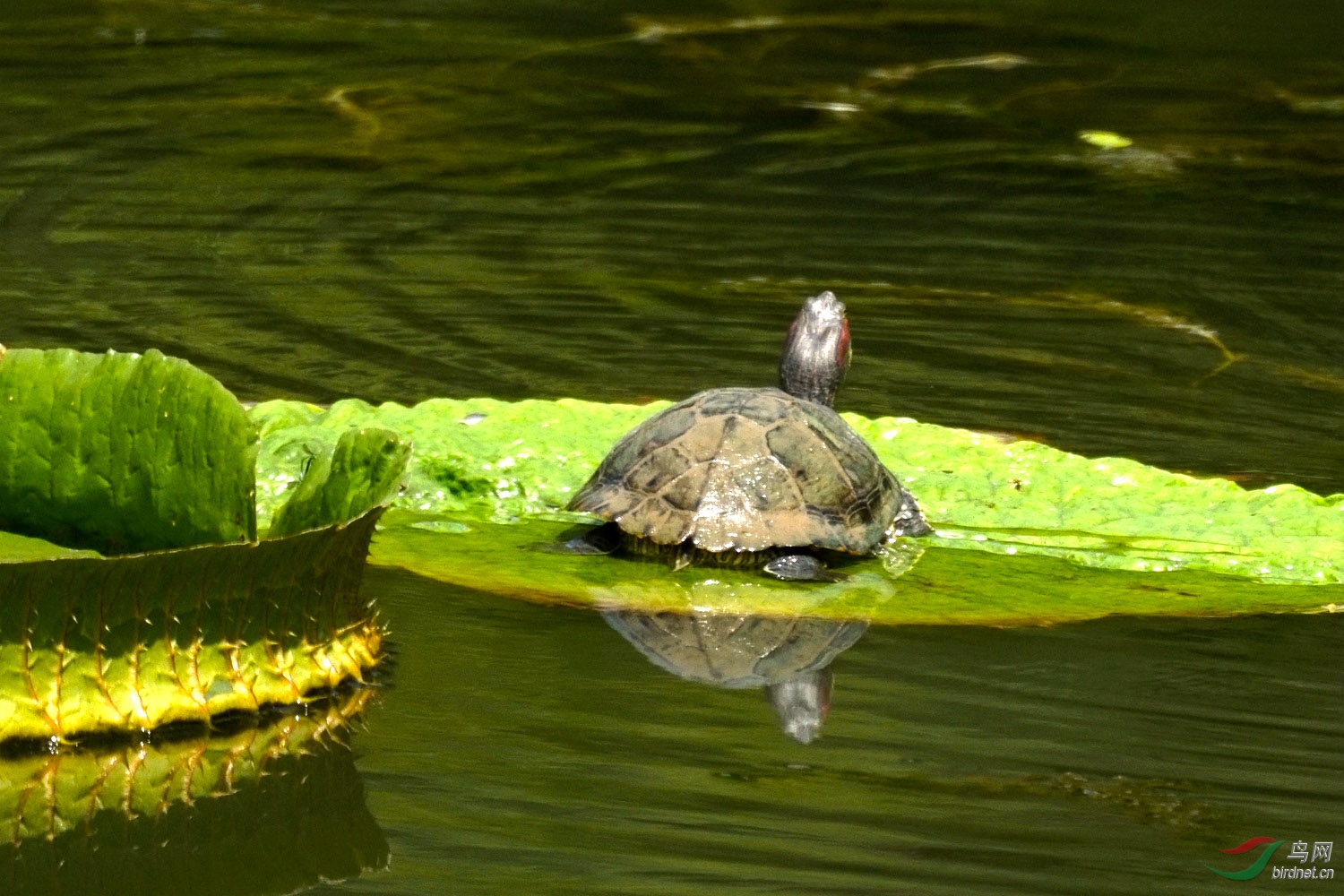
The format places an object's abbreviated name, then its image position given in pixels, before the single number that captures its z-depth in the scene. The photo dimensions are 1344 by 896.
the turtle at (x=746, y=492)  8.33
